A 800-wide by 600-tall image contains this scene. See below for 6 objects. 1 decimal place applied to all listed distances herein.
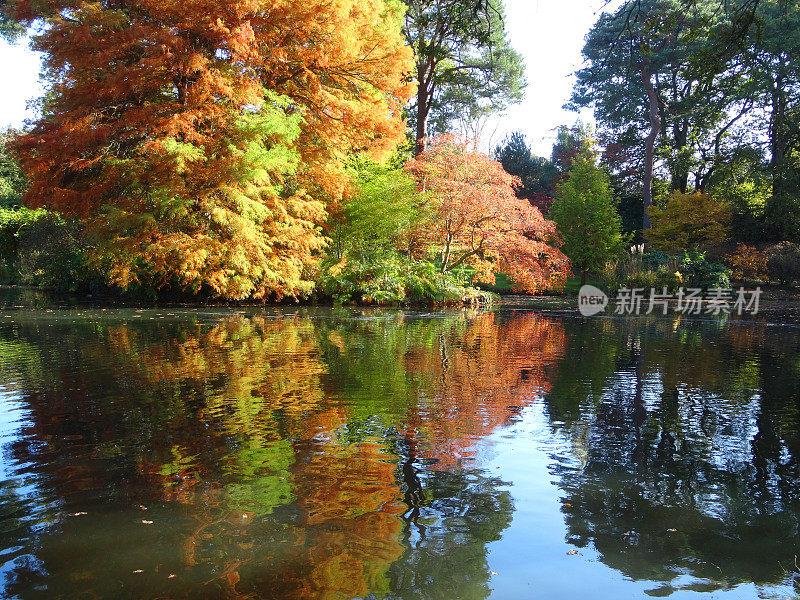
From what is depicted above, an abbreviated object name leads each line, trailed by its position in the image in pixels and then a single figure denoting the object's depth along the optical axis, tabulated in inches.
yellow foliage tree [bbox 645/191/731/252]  830.5
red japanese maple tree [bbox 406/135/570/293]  641.6
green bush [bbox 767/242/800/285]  748.6
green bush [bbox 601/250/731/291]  728.3
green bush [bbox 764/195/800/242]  790.5
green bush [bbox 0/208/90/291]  730.8
